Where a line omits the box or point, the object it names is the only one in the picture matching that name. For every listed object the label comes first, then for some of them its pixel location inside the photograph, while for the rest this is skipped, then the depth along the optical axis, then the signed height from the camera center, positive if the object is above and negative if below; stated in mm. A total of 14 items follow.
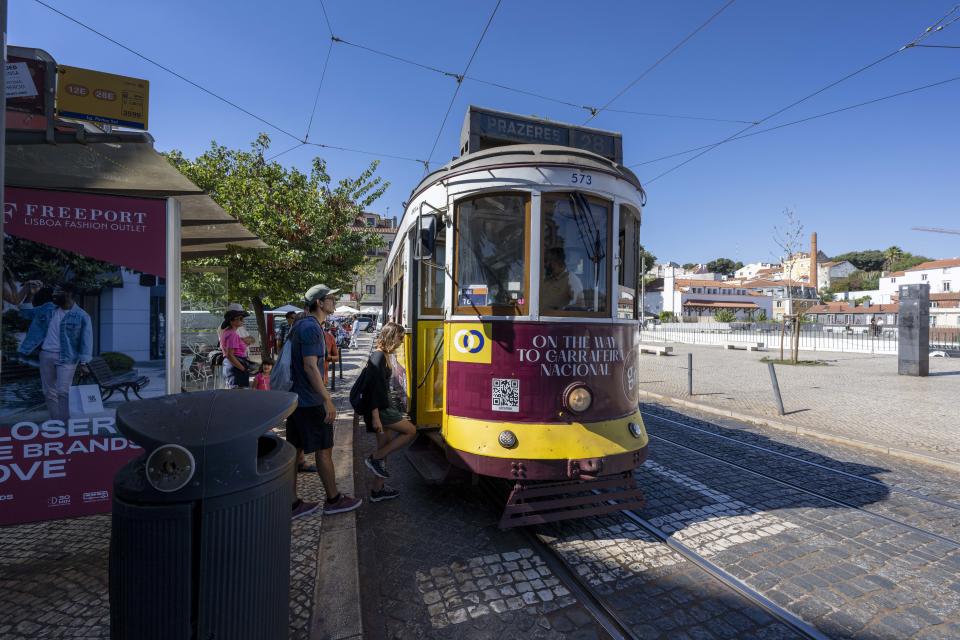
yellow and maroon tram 3906 -48
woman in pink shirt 6848 -516
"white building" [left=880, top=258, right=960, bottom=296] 68056 +6998
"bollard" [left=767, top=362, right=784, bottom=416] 8843 -1294
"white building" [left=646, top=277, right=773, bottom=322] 69000 +3228
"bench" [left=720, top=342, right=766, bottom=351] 27278 -1434
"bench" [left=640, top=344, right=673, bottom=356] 23188 -1442
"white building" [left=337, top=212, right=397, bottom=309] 59625 +4768
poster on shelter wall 3287 -166
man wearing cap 4059 -752
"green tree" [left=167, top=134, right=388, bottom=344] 8586 +1763
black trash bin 1895 -876
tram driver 3980 +281
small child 8164 -1043
